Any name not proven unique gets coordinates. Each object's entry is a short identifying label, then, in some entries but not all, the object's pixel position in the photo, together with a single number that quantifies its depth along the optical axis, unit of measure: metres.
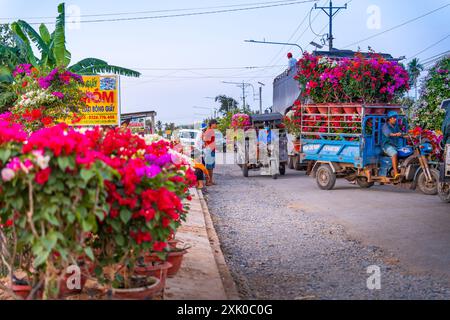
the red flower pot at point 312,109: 15.57
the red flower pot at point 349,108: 14.38
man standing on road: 16.59
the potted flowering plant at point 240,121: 23.69
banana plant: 13.75
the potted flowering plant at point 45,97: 10.32
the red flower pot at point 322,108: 15.11
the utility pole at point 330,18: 28.86
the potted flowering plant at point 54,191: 3.36
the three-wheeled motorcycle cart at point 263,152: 19.78
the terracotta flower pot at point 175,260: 5.66
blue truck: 13.28
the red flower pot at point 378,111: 14.48
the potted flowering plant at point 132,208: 3.67
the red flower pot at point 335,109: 14.79
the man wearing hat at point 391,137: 13.62
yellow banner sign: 13.13
